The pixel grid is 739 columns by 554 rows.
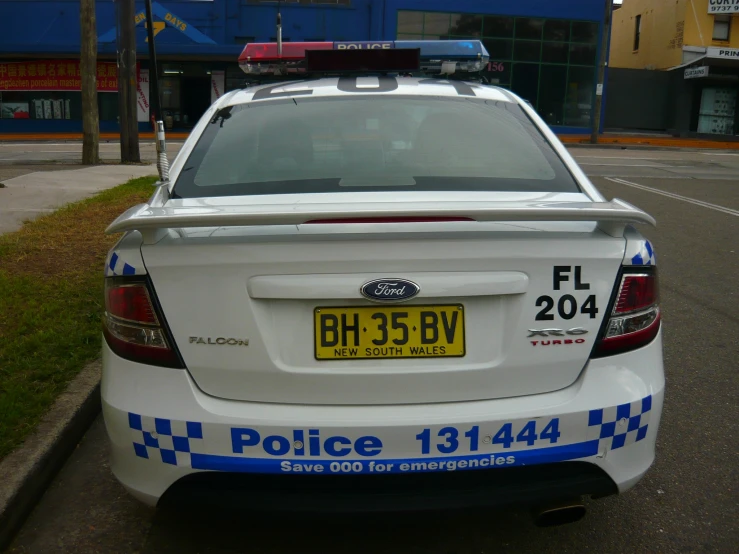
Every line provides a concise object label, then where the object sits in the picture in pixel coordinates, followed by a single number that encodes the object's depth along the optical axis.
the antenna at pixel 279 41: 5.35
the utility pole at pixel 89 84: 16.39
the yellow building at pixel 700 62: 36.94
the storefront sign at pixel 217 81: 34.31
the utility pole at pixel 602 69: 32.13
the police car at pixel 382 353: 2.31
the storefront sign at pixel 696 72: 35.88
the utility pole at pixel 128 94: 17.09
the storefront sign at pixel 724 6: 36.81
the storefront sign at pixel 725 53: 36.16
